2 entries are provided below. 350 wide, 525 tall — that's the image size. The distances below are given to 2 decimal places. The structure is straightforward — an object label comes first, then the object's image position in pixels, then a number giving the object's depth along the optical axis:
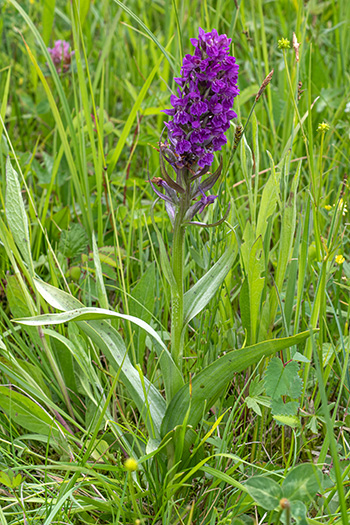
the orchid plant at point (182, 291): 0.74
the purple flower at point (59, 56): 1.23
